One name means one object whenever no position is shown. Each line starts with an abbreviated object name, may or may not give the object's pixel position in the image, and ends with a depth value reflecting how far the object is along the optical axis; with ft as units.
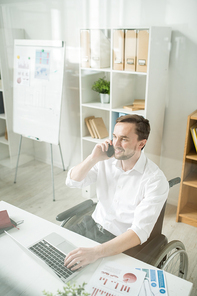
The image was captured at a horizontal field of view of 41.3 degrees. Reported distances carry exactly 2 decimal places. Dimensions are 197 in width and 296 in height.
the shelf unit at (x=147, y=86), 5.79
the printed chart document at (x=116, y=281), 3.10
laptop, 3.27
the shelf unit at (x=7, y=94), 7.80
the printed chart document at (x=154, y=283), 3.05
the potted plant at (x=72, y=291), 3.06
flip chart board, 7.20
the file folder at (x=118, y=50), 6.14
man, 4.05
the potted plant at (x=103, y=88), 7.23
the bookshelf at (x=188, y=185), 5.94
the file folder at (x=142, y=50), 5.74
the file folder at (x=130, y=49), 5.94
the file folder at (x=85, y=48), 6.84
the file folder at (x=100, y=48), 6.69
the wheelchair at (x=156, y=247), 3.89
